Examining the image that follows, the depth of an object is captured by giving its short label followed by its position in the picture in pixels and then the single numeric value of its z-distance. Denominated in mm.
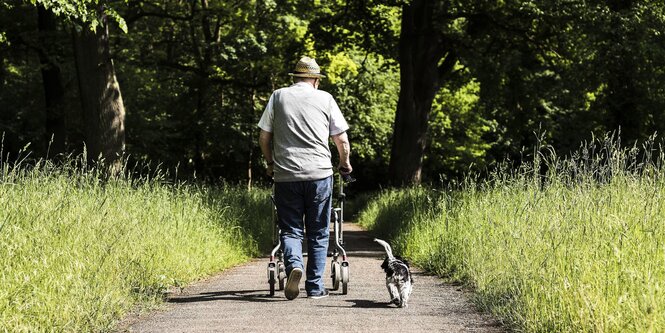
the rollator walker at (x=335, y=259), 18406
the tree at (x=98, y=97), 38531
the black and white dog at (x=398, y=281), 16703
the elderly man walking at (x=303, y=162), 18125
